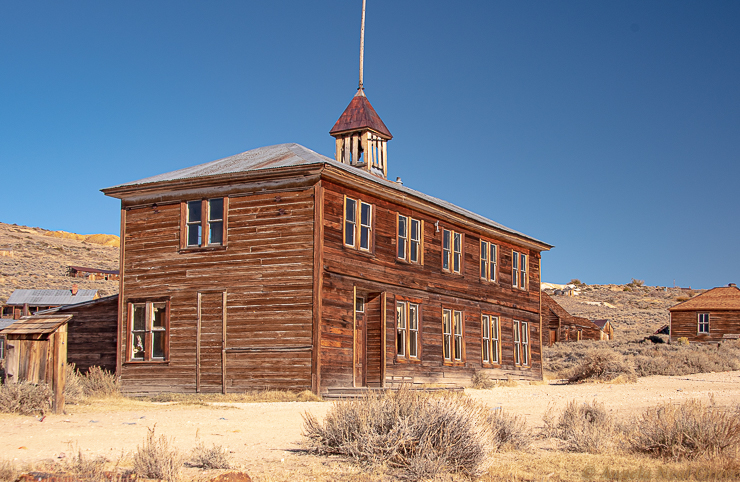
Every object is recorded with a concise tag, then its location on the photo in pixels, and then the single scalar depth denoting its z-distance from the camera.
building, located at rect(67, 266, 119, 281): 73.75
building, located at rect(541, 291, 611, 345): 59.78
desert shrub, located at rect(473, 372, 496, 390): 26.17
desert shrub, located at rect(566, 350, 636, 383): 26.11
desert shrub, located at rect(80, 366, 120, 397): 19.00
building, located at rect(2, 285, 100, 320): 52.62
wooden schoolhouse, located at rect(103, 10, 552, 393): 19.78
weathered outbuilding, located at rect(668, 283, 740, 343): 56.47
